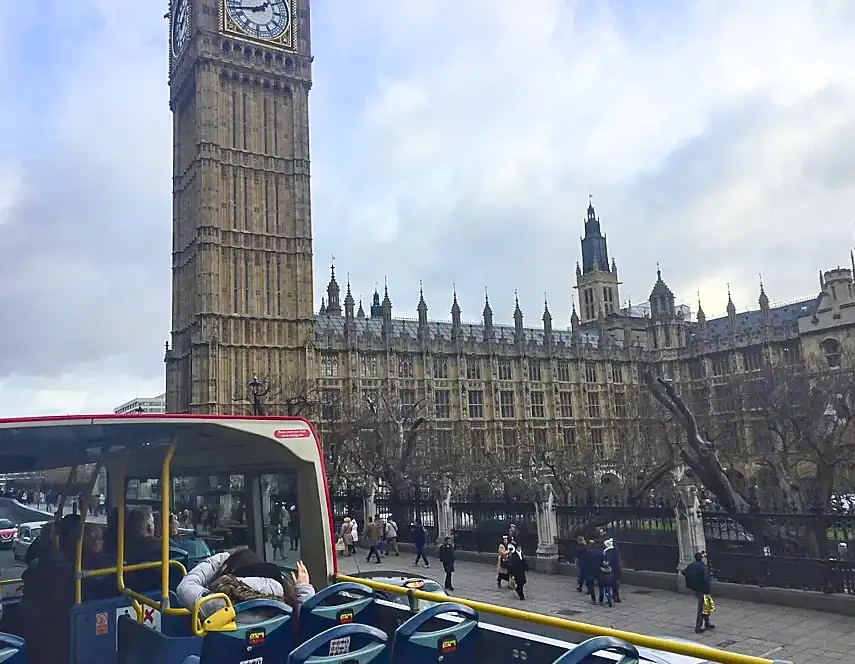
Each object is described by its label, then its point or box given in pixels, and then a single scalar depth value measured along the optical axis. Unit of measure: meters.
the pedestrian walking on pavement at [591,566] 13.73
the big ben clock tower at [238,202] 45.75
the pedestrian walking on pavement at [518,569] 14.00
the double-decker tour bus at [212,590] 3.99
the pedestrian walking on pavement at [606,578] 13.42
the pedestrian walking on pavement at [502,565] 15.45
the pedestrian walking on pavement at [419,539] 19.14
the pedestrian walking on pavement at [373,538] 20.02
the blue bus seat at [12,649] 3.80
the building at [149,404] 142.75
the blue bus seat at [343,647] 3.70
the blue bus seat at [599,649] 3.21
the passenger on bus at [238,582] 4.42
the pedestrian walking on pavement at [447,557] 15.38
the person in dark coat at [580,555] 14.73
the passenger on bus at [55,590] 5.34
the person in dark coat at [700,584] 11.09
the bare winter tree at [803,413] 16.09
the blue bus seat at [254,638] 4.12
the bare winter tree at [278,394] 40.96
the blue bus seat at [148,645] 4.23
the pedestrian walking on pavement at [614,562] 13.46
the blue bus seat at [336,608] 4.50
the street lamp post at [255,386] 22.85
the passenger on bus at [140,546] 5.43
